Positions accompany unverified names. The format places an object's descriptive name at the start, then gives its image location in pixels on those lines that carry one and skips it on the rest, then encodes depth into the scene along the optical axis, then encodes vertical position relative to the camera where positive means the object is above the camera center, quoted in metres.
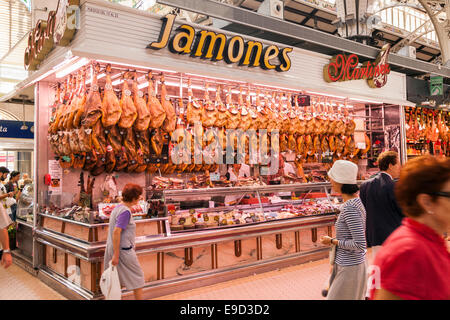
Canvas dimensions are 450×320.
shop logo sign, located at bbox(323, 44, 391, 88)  7.71 +2.20
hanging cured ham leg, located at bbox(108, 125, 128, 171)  5.26 +0.40
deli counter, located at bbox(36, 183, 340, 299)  4.88 -1.06
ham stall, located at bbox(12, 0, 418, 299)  4.99 +0.42
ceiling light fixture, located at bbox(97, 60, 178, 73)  5.11 +1.55
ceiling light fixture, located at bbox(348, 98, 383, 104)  8.54 +1.62
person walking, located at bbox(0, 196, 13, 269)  3.45 -0.59
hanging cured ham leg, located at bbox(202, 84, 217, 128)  6.18 +0.98
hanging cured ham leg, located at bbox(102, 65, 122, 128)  4.99 +0.87
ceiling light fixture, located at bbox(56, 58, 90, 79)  5.07 +1.56
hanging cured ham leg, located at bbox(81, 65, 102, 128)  4.90 +0.86
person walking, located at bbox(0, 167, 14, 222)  7.73 -0.58
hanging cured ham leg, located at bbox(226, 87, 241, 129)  6.45 +0.98
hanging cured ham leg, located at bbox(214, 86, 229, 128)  6.32 +0.98
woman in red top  1.42 -0.31
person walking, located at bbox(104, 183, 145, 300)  4.00 -0.83
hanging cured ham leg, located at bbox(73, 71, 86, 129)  5.05 +0.88
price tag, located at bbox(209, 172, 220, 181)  6.80 -0.13
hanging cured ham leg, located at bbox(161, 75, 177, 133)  5.56 +0.89
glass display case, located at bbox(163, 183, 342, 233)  5.55 -0.65
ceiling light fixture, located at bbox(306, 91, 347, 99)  7.54 +1.59
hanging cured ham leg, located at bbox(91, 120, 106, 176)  5.01 +0.43
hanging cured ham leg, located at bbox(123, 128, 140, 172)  5.47 +0.38
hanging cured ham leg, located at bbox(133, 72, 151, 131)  5.27 +0.86
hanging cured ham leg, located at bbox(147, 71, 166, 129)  5.39 +0.91
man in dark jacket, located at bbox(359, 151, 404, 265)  4.18 -0.41
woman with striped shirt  2.99 -0.63
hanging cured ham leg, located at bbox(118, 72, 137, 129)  5.14 +0.84
